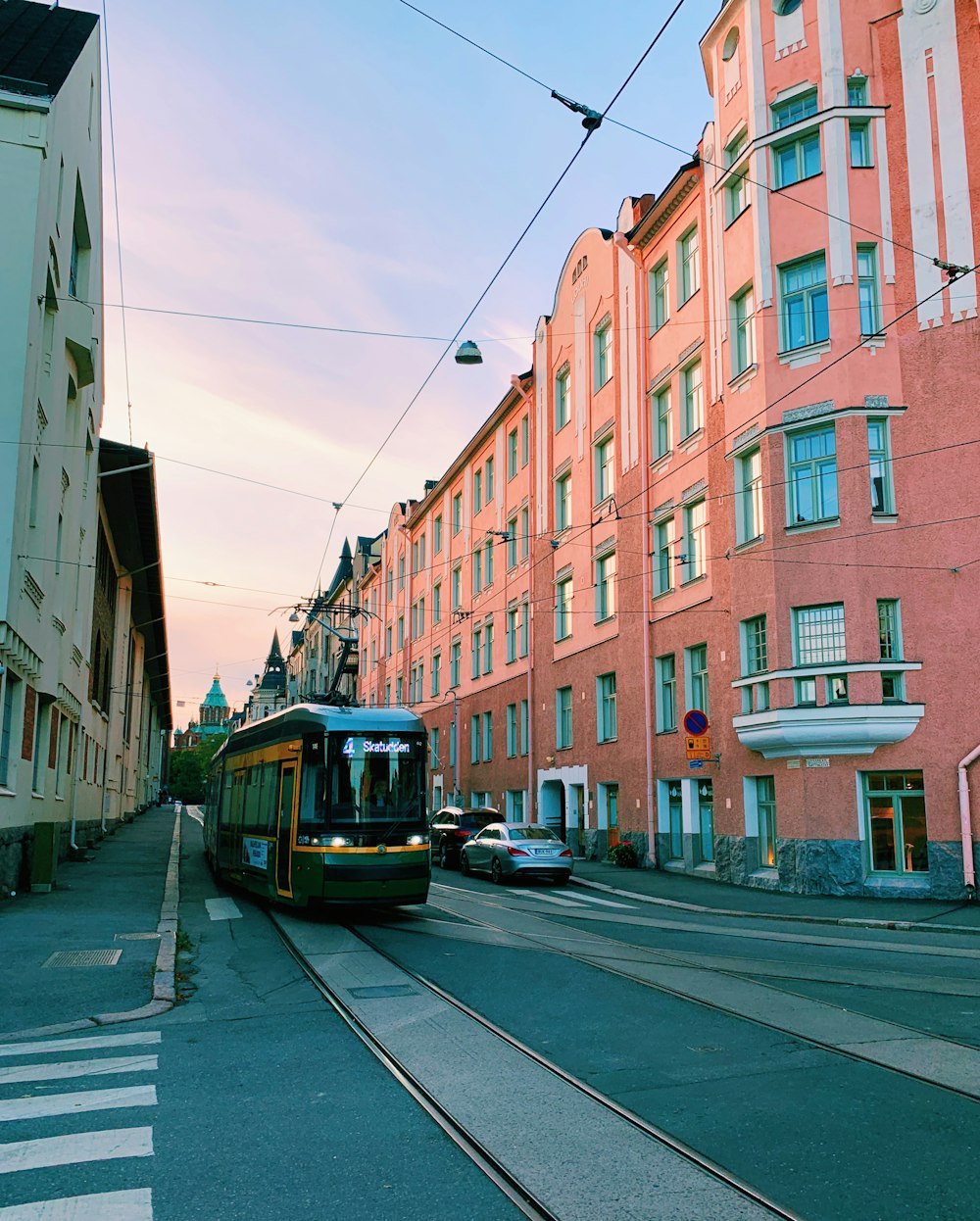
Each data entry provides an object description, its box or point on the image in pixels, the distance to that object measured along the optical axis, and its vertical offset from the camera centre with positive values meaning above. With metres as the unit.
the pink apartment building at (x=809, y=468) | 19.39 +6.69
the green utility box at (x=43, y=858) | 17.67 -1.04
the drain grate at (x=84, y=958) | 11.08 -1.72
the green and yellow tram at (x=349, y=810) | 13.66 -0.18
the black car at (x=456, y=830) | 28.19 -0.90
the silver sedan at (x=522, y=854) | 22.92 -1.23
